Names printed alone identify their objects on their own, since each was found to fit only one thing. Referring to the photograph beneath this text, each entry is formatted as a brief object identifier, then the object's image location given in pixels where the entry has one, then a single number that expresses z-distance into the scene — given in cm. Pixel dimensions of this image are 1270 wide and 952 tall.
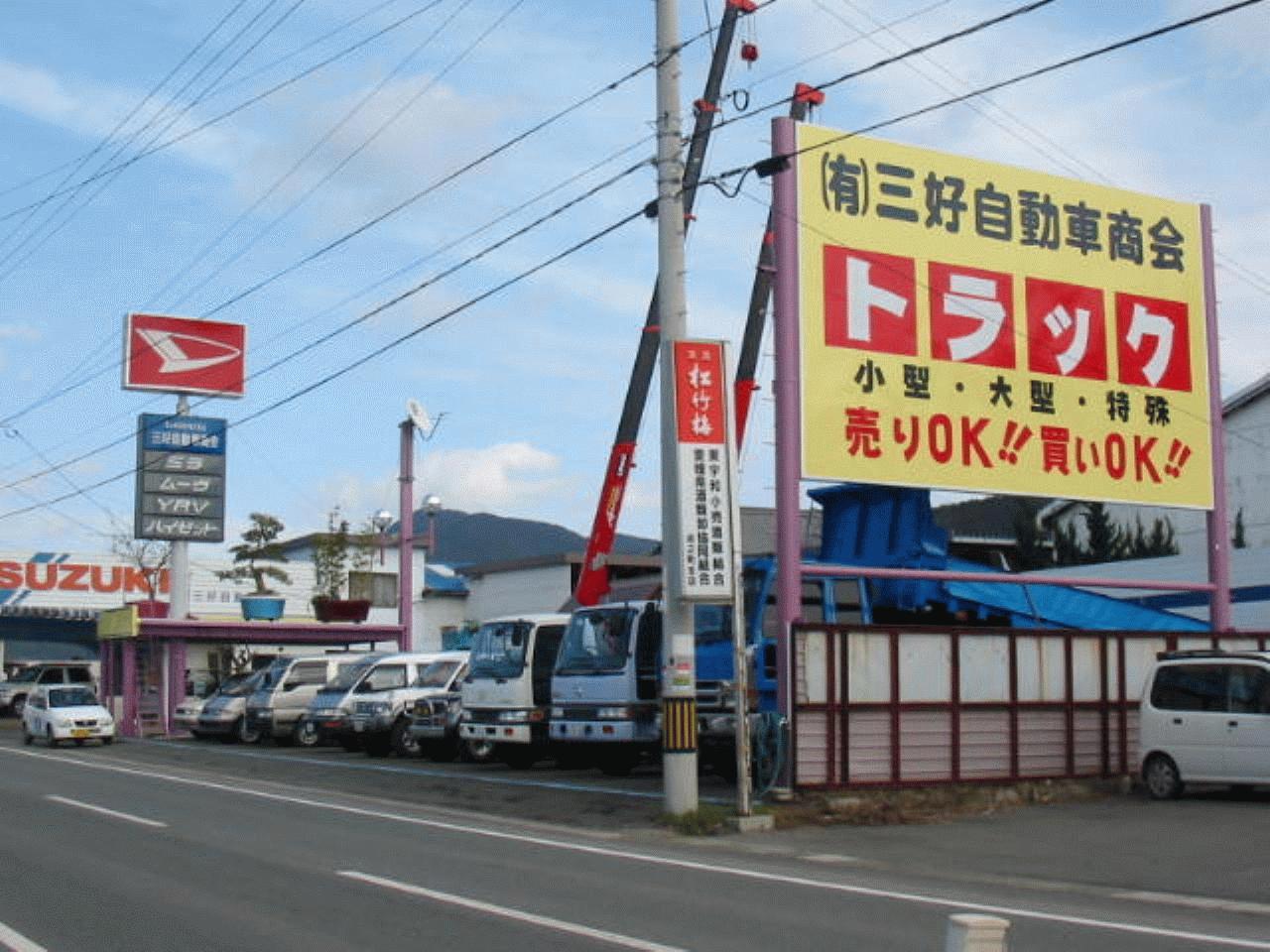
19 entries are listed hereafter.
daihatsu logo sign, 4669
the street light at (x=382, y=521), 4078
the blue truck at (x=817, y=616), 2008
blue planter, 4016
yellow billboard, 1866
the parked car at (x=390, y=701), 2878
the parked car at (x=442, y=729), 2630
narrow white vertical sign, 1698
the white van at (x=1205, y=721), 1792
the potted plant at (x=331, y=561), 5859
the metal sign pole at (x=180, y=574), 4478
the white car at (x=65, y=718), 3484
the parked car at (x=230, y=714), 3553
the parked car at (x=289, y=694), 3381
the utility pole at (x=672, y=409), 1678
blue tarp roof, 2088
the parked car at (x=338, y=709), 2958
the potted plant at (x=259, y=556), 5822
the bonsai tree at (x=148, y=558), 6156
